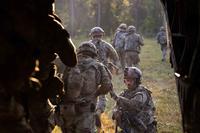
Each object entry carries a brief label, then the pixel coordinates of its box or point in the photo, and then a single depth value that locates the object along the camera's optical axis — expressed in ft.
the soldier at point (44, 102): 16.06
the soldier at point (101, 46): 45.68
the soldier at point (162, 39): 87.20
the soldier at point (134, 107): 32.96
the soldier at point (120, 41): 67.63
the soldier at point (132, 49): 66.59
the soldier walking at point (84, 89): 28.63
